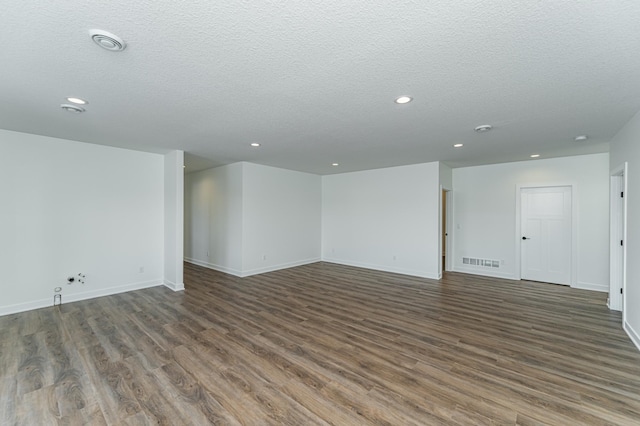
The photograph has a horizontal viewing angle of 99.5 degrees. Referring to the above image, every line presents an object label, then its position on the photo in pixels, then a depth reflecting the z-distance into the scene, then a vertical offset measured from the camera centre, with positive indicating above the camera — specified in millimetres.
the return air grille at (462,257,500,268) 6147 -1161
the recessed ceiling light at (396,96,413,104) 2605 +1109
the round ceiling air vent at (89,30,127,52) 1666 +1094
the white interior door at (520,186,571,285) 5418 -444
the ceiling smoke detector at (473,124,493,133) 3443 +1100
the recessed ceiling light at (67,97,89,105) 2672 +1112
